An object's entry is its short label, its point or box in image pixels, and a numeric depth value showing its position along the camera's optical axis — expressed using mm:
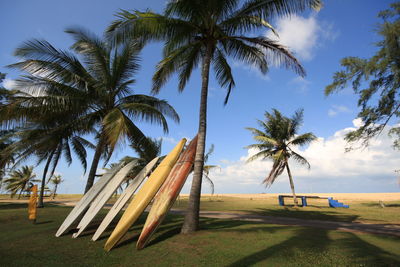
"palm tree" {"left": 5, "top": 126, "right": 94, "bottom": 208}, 10961
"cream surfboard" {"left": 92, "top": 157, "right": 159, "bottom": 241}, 6529
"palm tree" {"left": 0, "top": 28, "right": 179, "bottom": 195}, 8305
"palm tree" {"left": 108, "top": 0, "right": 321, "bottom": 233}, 7176
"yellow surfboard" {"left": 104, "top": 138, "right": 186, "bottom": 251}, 5544
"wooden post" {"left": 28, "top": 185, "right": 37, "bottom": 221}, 8383
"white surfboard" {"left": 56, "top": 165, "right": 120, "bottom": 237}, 6966
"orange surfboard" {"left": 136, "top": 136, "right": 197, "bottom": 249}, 5668
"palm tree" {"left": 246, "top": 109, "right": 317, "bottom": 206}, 18500
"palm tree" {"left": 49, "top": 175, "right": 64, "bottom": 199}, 38688
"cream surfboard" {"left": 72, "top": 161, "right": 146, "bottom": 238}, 6996
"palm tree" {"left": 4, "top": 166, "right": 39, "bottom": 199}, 34625
